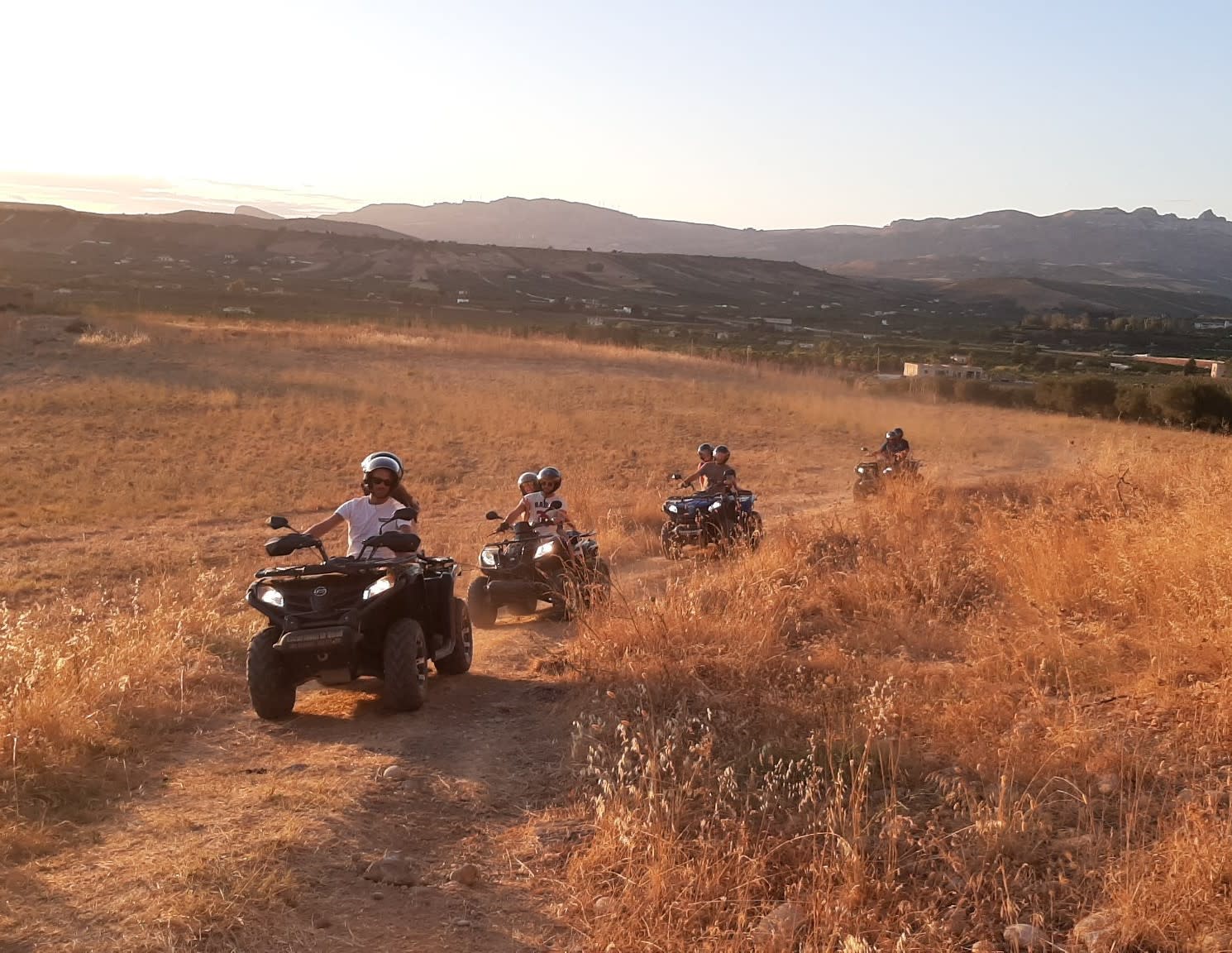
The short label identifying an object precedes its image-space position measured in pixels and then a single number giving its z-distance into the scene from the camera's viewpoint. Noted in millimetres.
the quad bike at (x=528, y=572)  10562
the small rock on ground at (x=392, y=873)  4863
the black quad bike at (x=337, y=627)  7051
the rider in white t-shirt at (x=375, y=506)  8195
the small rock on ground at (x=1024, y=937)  3998
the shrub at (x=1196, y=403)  40719
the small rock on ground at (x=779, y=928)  4074
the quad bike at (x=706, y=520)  14172
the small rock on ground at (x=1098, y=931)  3936
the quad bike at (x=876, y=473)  17188
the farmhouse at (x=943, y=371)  59281
